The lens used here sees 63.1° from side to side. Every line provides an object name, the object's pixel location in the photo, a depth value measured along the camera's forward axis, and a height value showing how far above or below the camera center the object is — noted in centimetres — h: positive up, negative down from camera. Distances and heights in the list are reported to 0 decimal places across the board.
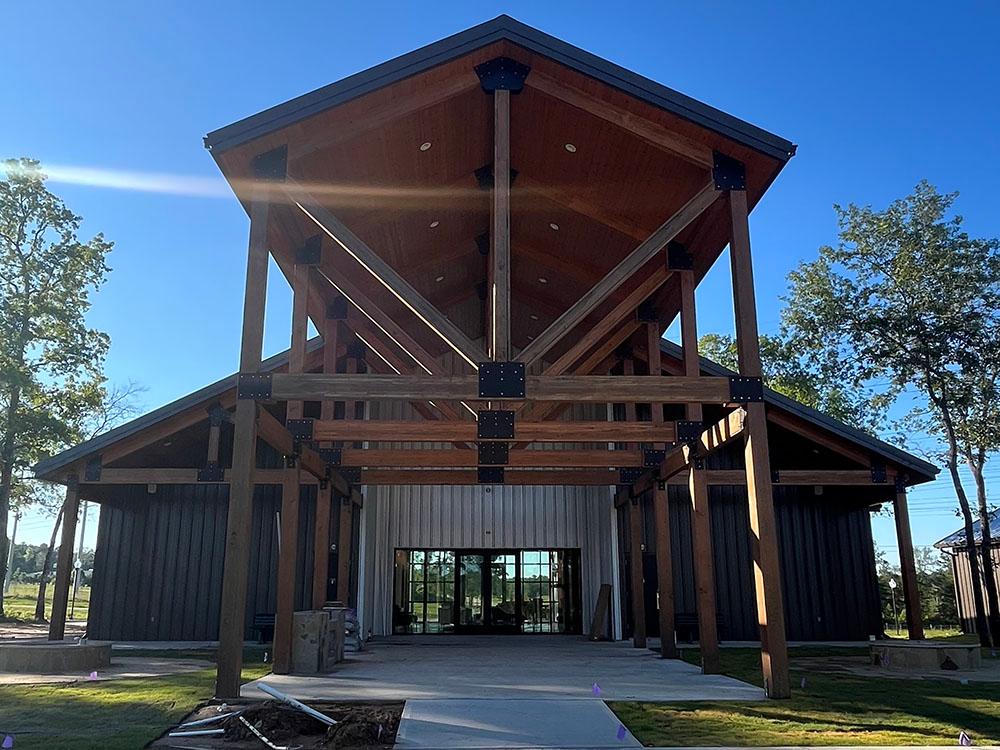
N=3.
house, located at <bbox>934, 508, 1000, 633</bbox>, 2006 +29
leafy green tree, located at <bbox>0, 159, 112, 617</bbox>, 2119 +682
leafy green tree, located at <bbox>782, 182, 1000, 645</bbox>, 1697 +572
